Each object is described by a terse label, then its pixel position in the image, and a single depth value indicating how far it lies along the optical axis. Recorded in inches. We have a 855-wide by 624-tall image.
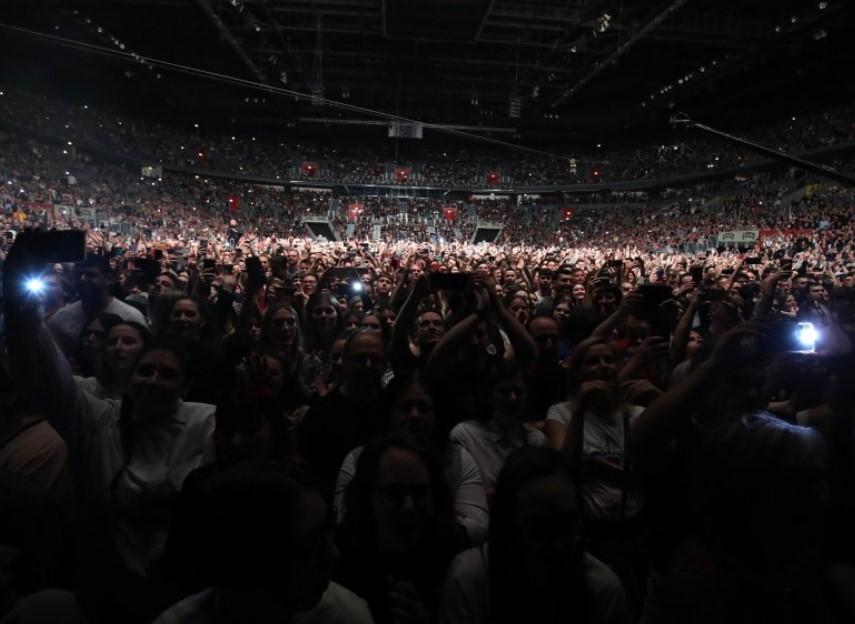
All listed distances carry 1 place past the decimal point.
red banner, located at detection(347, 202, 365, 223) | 1685.5
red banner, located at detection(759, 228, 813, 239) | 939.3
